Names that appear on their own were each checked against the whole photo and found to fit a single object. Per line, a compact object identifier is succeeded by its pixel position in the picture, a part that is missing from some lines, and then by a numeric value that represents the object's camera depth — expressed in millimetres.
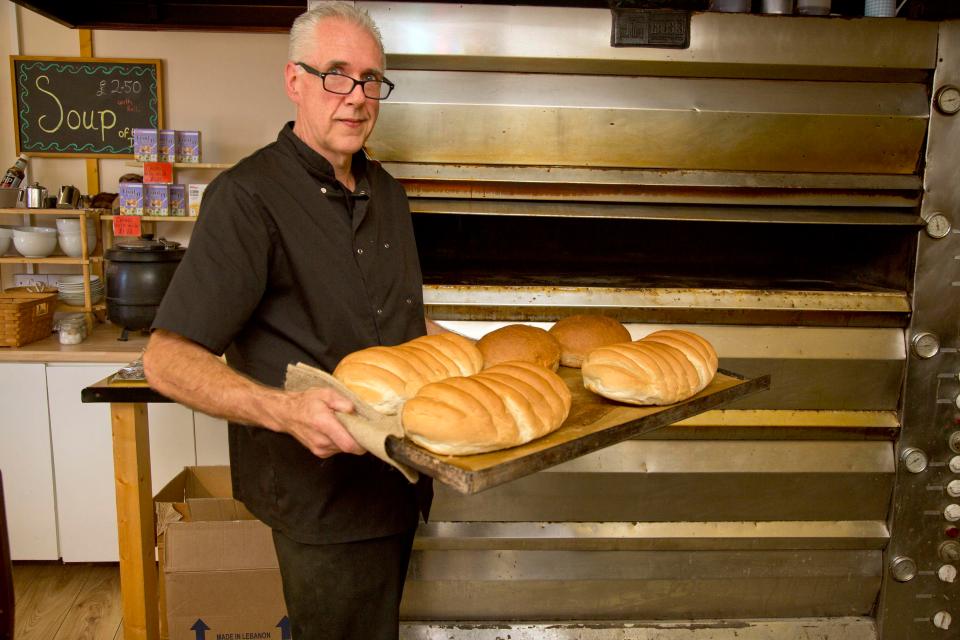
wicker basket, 2959
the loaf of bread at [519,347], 1611
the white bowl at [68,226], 3455
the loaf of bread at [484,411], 1098
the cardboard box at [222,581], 2336
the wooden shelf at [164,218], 3562
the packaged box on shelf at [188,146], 3611
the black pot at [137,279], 2895
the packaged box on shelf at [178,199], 3623
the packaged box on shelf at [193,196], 3641
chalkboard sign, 3779
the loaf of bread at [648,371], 1416
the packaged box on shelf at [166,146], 3562
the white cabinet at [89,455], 2998
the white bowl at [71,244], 3465
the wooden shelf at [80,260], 3352
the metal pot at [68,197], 3514
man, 1301
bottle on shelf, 3506
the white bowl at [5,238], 3428
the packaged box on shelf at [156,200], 3586
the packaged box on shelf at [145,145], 3512
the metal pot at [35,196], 3428
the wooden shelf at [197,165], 3529
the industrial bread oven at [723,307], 2033
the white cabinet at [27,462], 2975
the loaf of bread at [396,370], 1239
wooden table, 2309
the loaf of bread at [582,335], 1756
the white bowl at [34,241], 3371
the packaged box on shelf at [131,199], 3535
